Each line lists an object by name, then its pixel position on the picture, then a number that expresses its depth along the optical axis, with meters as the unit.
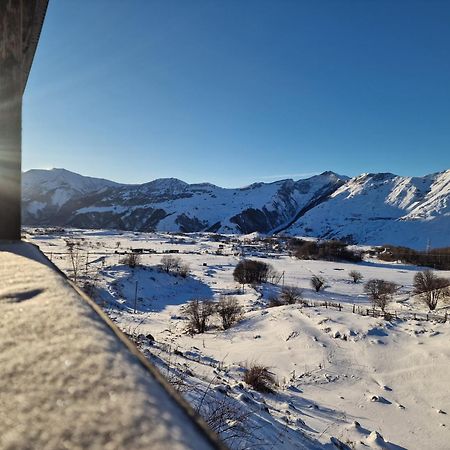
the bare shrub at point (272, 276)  39.61
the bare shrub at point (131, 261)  36.45
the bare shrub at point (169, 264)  38.25
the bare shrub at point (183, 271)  36.97
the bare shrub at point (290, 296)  24.56
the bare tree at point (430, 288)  25.03
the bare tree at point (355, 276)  39.48
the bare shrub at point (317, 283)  33.84
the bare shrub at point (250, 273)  37.16
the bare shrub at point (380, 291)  25.44
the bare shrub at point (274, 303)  23.29
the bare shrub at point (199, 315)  17.67
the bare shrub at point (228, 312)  17.89
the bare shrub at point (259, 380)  8.12
